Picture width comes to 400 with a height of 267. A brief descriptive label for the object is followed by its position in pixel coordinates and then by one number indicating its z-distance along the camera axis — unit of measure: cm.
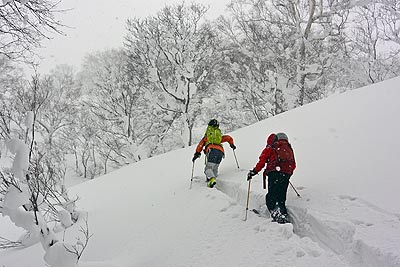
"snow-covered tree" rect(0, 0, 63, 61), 483
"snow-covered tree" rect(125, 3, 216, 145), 1772
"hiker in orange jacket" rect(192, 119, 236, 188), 768
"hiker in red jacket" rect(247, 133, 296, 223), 512
